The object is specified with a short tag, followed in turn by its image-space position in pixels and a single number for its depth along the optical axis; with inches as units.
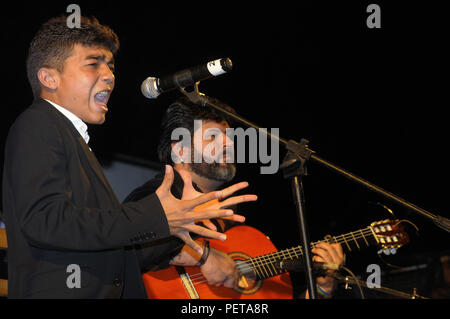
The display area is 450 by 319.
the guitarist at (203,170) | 114.7
